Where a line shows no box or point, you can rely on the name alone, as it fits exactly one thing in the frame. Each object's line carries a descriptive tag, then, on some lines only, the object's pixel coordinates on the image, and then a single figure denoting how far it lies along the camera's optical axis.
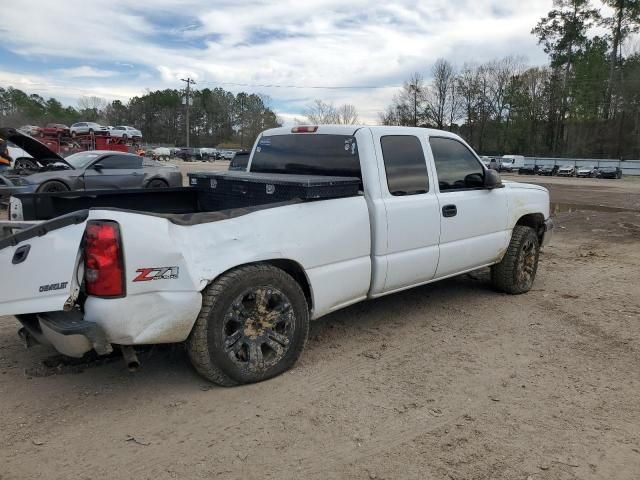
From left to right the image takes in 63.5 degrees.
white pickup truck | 2.95
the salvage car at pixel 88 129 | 35.53
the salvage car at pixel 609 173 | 46.59
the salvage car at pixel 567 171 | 50.38
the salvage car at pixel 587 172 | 47.98
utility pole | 76.69
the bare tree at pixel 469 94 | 76.69
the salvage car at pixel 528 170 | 53.84
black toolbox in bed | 3.79
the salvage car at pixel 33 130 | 34.34
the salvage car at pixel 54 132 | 33.19
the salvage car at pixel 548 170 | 52.34
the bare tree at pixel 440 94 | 77.88
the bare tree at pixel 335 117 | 54.06
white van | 55.96
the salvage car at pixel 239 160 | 12.86
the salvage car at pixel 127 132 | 41.20
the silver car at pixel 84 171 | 12.39
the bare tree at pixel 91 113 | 109.00
